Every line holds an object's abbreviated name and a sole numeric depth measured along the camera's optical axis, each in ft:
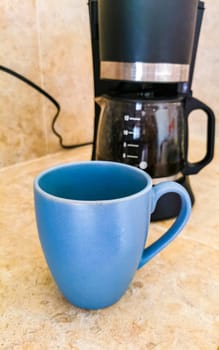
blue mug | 0.89
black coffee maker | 1.36
